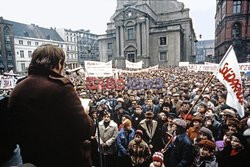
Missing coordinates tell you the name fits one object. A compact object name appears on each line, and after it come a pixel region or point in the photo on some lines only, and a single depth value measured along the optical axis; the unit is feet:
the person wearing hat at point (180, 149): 13.98
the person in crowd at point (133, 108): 25.54
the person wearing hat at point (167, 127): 18.61
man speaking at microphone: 4.76
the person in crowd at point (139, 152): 15.85
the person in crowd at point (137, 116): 22.50
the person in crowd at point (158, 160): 12.97
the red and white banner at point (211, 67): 31.36
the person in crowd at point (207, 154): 12.59
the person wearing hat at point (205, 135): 14.17
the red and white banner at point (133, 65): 62.21
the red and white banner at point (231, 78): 14.57
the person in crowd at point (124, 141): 17.28
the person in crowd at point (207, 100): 25.50
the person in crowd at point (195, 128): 16.77
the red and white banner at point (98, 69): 32.71
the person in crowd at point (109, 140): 18.42
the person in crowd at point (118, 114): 24.41
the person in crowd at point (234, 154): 12.58
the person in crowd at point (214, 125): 17.87
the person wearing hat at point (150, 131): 18.79
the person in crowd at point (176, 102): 26.63
